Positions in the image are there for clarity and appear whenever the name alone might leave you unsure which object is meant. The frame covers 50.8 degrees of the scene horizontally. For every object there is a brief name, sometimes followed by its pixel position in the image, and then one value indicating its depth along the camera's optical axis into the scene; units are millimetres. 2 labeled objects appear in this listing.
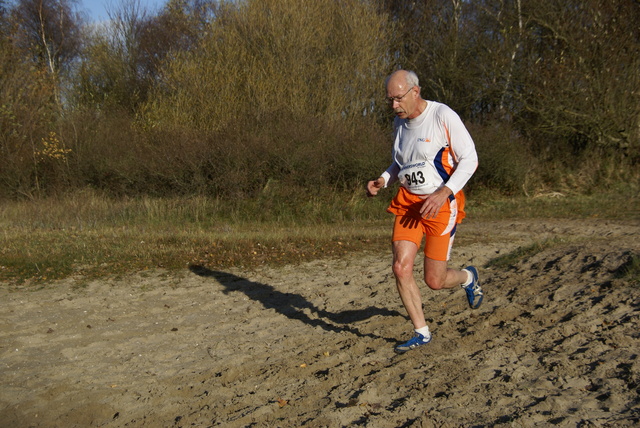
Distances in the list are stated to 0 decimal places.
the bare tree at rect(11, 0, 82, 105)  39531
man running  5457
